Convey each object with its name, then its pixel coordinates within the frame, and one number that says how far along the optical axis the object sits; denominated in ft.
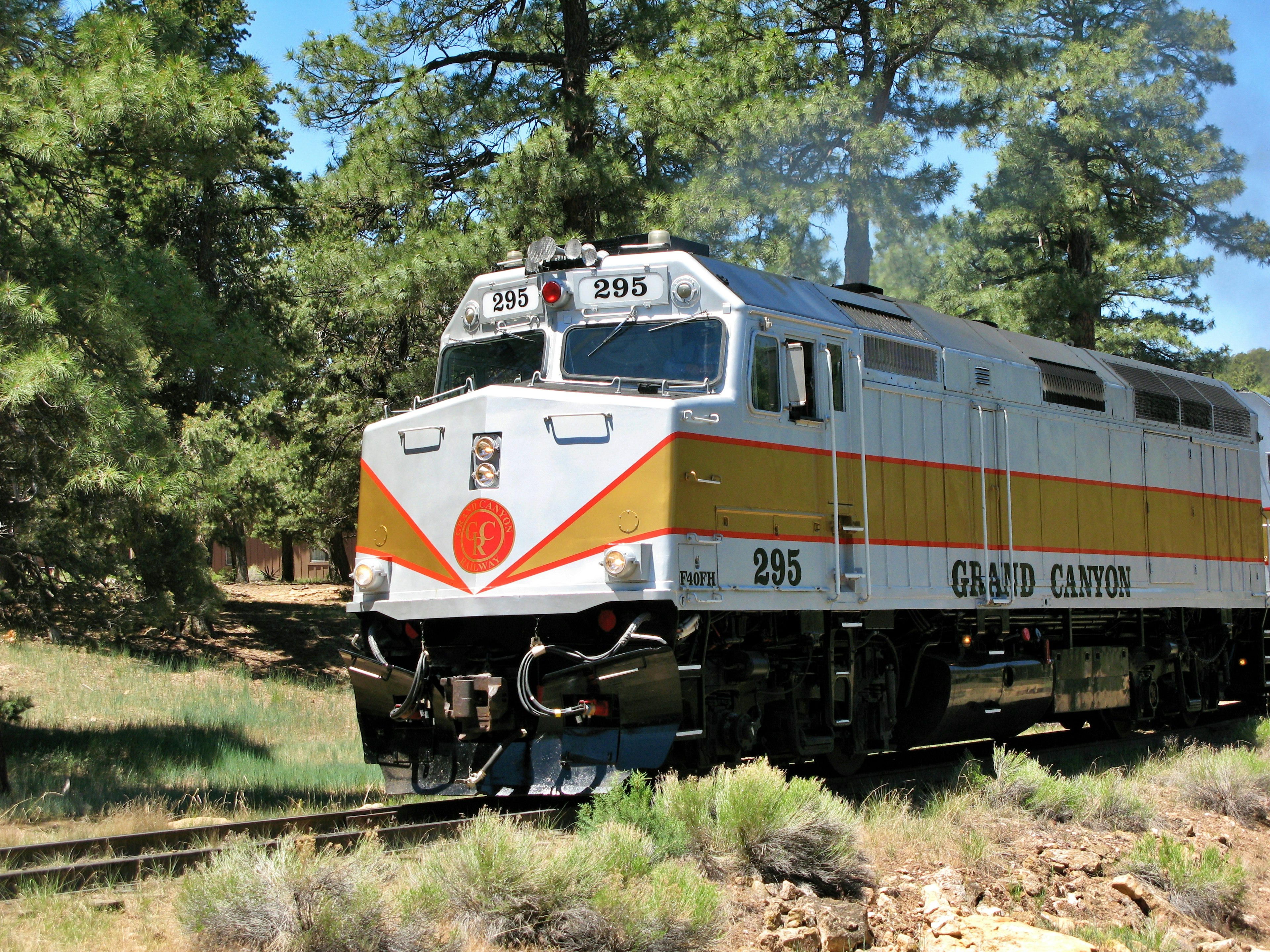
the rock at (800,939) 39.09
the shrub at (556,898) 36.40
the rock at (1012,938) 41.29
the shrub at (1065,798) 60.03
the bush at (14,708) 87.81
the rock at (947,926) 42.63
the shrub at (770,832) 45.50
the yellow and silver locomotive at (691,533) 51.78
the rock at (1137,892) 50.29
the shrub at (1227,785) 69.72
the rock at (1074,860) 52.75
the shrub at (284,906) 33.53
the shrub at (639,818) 45.27
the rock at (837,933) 40.06
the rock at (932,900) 44.57
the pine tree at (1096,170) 139.64
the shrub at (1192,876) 52.21
